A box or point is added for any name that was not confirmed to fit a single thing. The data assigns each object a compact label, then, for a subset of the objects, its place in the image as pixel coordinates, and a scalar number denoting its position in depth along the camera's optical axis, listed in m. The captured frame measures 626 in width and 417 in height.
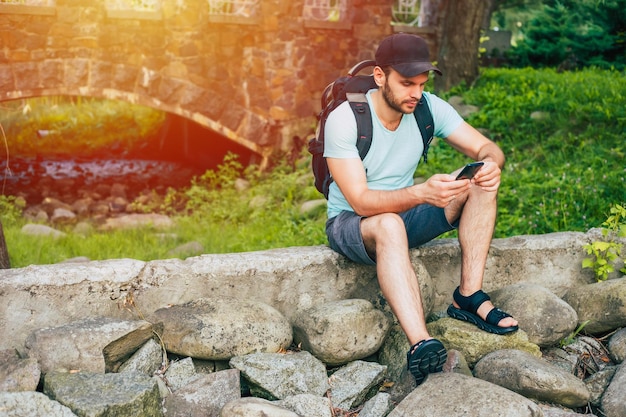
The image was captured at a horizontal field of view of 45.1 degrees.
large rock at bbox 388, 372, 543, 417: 2.90
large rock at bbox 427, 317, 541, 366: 3.53
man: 3.30
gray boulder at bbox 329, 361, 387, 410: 3.43
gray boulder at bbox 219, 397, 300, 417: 2.94
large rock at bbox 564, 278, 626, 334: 3.93
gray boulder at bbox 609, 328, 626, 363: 3.82
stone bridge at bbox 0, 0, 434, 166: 8.73
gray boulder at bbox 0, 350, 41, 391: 3.10
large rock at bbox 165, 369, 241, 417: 3.23
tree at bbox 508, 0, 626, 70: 12.20
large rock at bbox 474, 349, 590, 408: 3.19
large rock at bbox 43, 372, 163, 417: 2.92
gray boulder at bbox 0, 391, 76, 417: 2.84
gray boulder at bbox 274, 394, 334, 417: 3.21
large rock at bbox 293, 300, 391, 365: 3.52
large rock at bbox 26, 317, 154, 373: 3.27
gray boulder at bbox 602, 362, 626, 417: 3.31
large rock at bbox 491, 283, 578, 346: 3.72
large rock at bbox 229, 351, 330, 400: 3.35
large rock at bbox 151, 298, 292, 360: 3.50
